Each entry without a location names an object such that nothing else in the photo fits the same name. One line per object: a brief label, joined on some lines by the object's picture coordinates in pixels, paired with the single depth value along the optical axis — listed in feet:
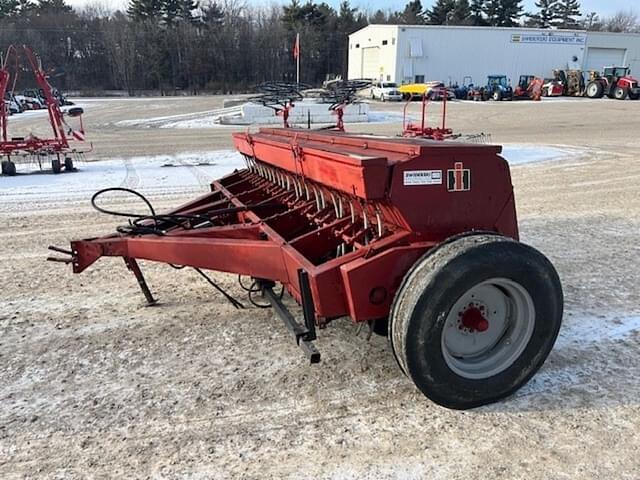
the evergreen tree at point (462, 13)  250.64
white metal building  163.22
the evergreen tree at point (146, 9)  225.15
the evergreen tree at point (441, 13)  255.70
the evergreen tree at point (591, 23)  296.77
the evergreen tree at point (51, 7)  238.27
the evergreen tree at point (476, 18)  252.83
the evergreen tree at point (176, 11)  225.97
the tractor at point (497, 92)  129.59
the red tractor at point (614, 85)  123.34
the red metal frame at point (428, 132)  43.01
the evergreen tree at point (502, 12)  246.06
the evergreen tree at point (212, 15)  233.35
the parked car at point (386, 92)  126.62
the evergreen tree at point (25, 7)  231.91
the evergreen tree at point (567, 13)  273.33
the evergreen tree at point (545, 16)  273.33
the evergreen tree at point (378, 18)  284.82
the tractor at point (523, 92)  133.69
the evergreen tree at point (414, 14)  275.63
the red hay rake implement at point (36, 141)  33.97
